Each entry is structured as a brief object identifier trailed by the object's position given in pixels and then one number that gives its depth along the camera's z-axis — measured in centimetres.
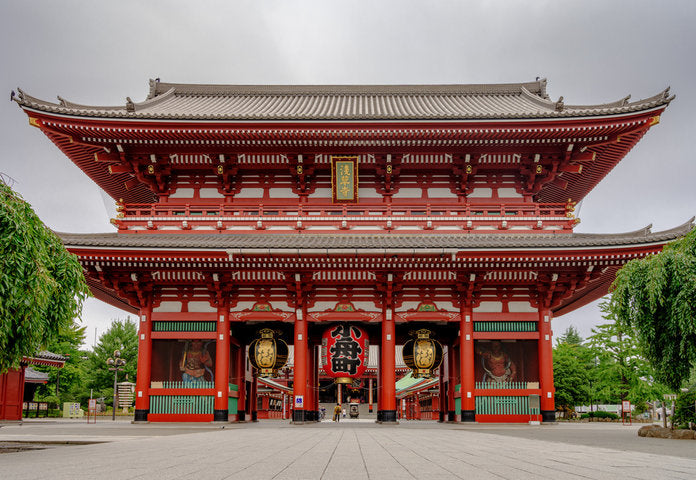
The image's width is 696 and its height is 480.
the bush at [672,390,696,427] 1565
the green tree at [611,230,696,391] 1391
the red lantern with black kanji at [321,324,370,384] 2088
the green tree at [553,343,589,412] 4231
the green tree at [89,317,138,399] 5512
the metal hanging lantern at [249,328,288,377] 2134
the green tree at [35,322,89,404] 4772
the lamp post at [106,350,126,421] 3445
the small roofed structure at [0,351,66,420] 2972
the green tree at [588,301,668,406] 3212
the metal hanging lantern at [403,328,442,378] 2125
